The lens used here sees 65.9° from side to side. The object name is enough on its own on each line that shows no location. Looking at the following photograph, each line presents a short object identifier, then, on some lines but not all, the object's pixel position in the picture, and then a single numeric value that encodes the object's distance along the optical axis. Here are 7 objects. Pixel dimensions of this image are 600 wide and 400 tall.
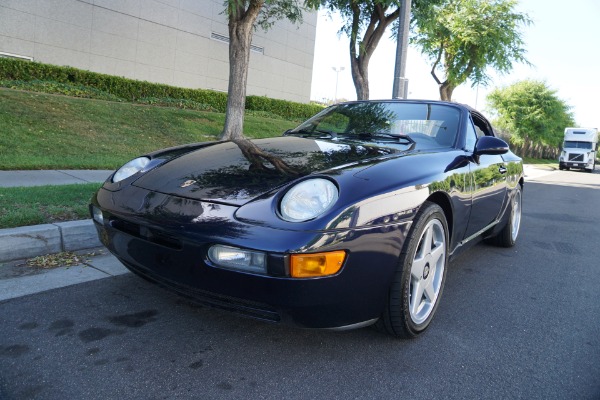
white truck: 30.67
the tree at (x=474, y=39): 18.34
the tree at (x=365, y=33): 13.48
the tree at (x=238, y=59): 10.48
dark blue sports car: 1.96
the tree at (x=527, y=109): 39.03
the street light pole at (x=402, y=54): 8.69
